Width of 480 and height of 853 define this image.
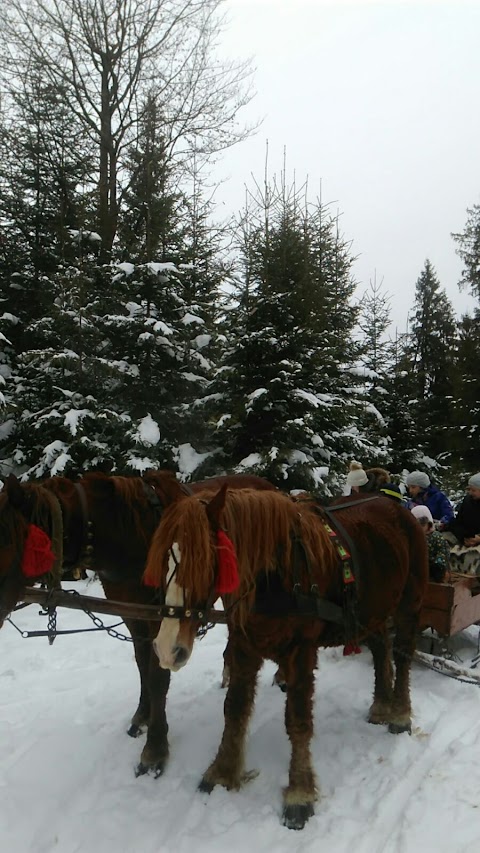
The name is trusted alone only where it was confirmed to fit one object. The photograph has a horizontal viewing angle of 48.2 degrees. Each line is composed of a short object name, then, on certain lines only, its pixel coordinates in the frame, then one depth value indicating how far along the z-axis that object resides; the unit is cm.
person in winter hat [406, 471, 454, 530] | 684
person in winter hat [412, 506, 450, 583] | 471
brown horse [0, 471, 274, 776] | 319
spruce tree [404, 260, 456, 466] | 1831
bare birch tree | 1273
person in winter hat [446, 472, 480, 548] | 590
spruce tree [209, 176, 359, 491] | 875
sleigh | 424
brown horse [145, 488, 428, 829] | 255
